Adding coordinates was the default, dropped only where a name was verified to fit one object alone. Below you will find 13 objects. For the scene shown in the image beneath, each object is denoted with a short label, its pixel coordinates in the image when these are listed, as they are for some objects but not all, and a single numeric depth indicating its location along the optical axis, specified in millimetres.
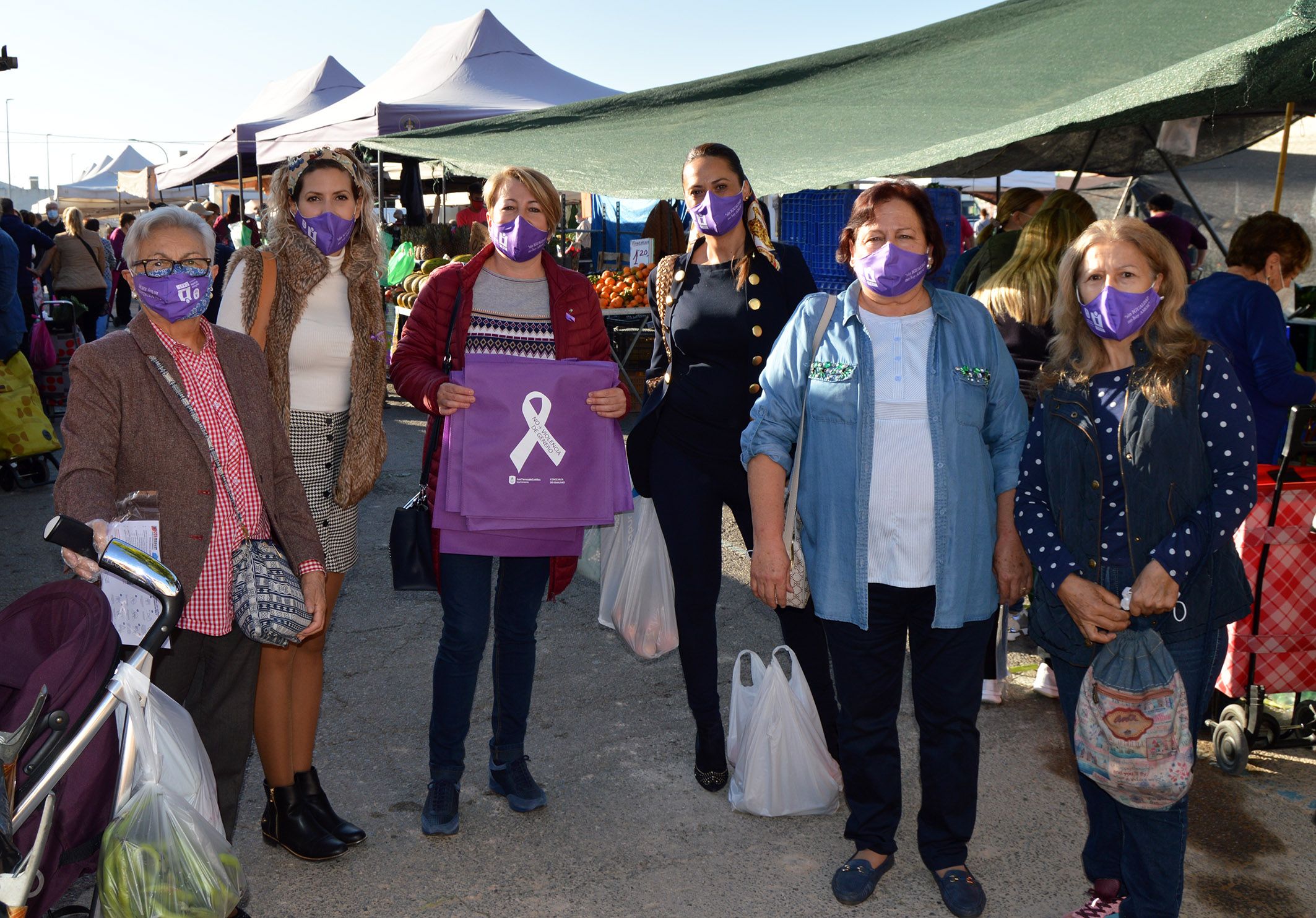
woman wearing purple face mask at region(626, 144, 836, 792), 3744
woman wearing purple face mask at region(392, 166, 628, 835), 3562
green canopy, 3586
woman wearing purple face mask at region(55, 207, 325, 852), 2758
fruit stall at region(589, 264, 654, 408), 10422
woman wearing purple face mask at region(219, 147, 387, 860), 3393
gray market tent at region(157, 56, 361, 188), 17438
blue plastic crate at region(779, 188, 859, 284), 7215
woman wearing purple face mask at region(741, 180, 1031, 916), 3061
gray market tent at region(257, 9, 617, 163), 12141
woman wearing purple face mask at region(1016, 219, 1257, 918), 2695
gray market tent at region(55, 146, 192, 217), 37531
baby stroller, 2061
